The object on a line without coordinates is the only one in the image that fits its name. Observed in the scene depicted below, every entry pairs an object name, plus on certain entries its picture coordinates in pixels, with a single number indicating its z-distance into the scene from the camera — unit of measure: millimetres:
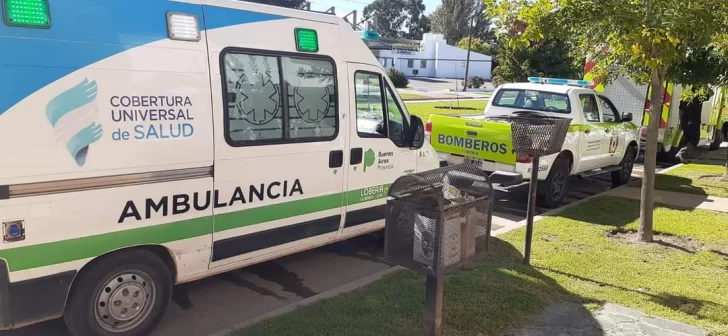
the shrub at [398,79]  43500
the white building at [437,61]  70188
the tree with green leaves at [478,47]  72688
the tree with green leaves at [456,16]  93375
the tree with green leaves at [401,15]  122562
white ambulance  3410
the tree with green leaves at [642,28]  5414
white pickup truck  8125
